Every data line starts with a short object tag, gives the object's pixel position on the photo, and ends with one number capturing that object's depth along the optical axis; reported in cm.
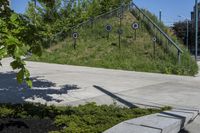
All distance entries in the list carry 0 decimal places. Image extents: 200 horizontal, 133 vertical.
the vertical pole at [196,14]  1629
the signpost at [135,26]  1744
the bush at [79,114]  500
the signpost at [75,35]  1791
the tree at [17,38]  344
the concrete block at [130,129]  454
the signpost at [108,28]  1790
